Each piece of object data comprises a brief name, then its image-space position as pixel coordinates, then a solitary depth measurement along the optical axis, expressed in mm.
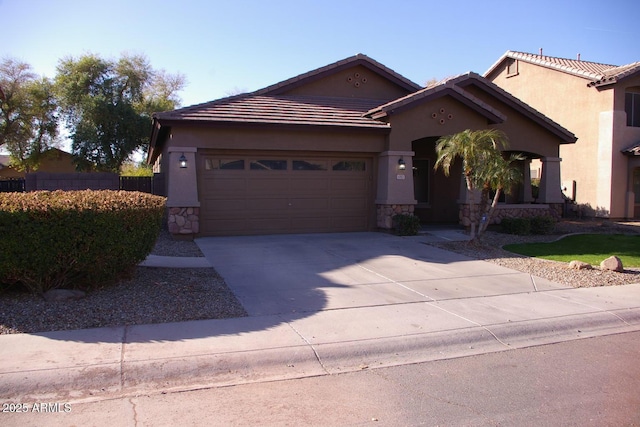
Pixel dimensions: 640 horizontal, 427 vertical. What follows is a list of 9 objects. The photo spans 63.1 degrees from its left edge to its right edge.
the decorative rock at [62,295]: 7270
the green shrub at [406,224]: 15000
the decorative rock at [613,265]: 10734
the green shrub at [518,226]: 16234
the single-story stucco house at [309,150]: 14234
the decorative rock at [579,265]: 10930
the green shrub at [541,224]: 16562
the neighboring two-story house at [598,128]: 21422
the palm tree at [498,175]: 12414
